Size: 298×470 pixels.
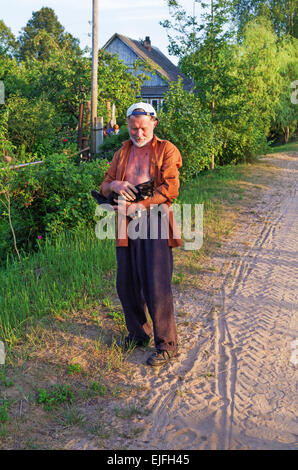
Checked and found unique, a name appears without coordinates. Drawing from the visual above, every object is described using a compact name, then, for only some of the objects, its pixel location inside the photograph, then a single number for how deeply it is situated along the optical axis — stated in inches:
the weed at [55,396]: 151.7
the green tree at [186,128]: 488.1
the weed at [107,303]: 219.9
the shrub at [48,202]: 327.9
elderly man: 165.0
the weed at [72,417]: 142.9
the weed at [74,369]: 169.1
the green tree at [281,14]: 1295.5
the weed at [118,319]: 202.4
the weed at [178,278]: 253.1
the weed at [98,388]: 157.8
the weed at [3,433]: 136.9
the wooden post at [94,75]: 564.1
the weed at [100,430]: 136.5
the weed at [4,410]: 142.9
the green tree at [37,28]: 2479.3
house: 1563.7
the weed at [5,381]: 160.2
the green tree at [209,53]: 549.0
